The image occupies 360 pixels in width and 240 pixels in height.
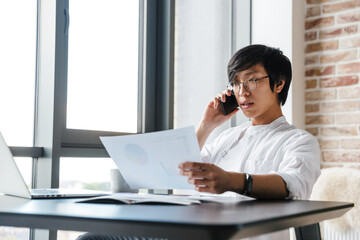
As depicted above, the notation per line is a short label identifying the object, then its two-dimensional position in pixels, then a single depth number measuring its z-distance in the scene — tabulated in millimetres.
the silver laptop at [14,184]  1416
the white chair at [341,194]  2018
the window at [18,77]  2314
